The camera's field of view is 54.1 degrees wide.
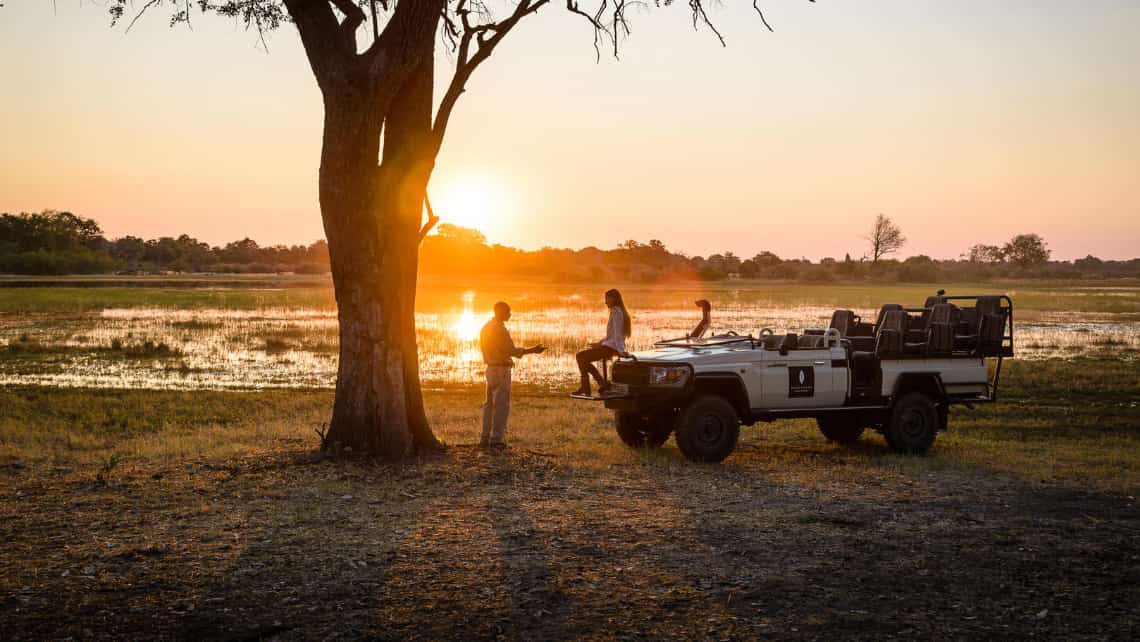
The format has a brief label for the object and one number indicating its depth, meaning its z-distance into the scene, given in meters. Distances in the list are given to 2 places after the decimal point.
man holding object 15.49
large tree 14.51
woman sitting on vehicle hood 16.03
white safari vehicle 15.09
